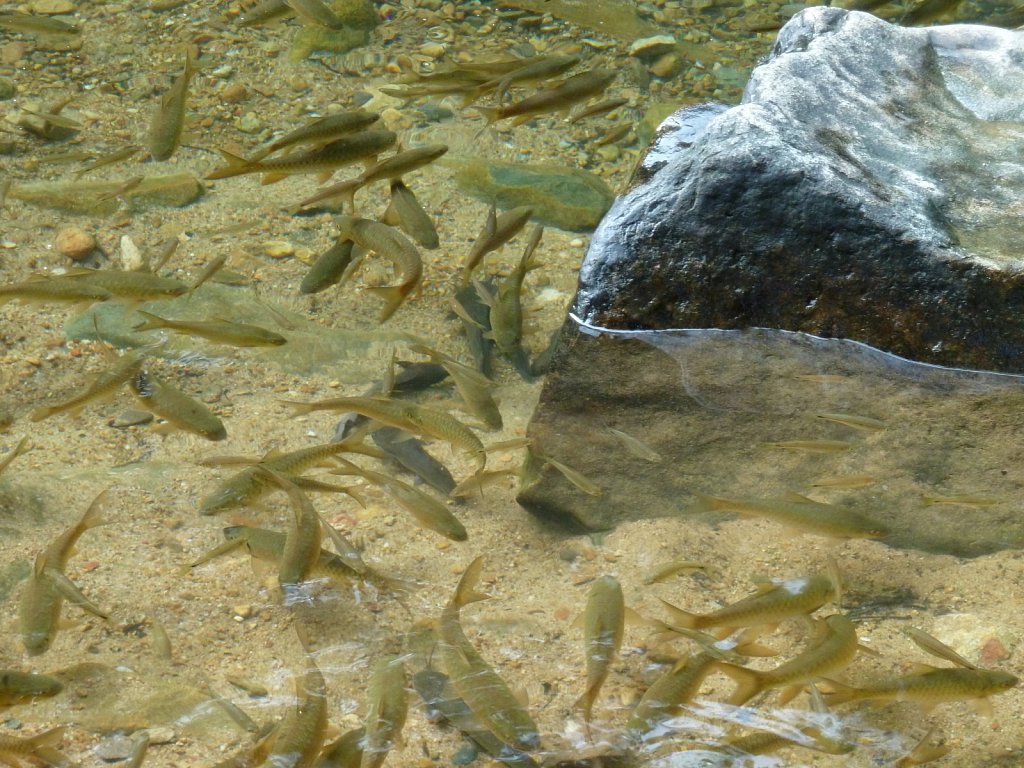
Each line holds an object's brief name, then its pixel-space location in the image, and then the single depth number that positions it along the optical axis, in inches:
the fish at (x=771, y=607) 117.1
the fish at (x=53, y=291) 161.5
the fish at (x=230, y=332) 156.2
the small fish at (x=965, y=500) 139.6
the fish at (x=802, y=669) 110.0
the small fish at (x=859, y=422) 153.4
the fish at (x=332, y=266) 179.9
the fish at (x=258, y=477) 132.7
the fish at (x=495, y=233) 187.2
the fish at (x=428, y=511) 132.3
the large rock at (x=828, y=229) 166.4
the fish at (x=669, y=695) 111.3
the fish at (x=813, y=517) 129.7
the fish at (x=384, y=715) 106.3
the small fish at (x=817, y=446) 147.6
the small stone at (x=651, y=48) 307.6
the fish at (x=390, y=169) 176.7
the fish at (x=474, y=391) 160.6
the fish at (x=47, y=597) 118.0
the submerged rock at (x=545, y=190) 233.9
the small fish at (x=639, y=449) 153.3
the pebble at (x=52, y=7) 306.8
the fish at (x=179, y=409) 150.0
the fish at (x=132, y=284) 163.8
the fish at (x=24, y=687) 108.3
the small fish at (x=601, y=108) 228.1
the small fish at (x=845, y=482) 143.2
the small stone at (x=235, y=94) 279.3
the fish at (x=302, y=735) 102.0
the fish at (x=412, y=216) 180.7
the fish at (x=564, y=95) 188.2
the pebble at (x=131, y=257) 212.4
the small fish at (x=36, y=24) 246.5
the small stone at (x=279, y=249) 221.5
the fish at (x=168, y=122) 197.8
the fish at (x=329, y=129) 172.6
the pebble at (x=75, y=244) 213.6
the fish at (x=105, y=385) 150.1
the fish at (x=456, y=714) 107.1
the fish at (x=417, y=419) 145.2
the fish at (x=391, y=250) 166.6
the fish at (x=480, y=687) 108.0
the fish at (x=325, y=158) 166.1
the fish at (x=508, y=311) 179.0
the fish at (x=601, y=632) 114.1
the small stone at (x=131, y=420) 168.9
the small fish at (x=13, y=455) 143.3
